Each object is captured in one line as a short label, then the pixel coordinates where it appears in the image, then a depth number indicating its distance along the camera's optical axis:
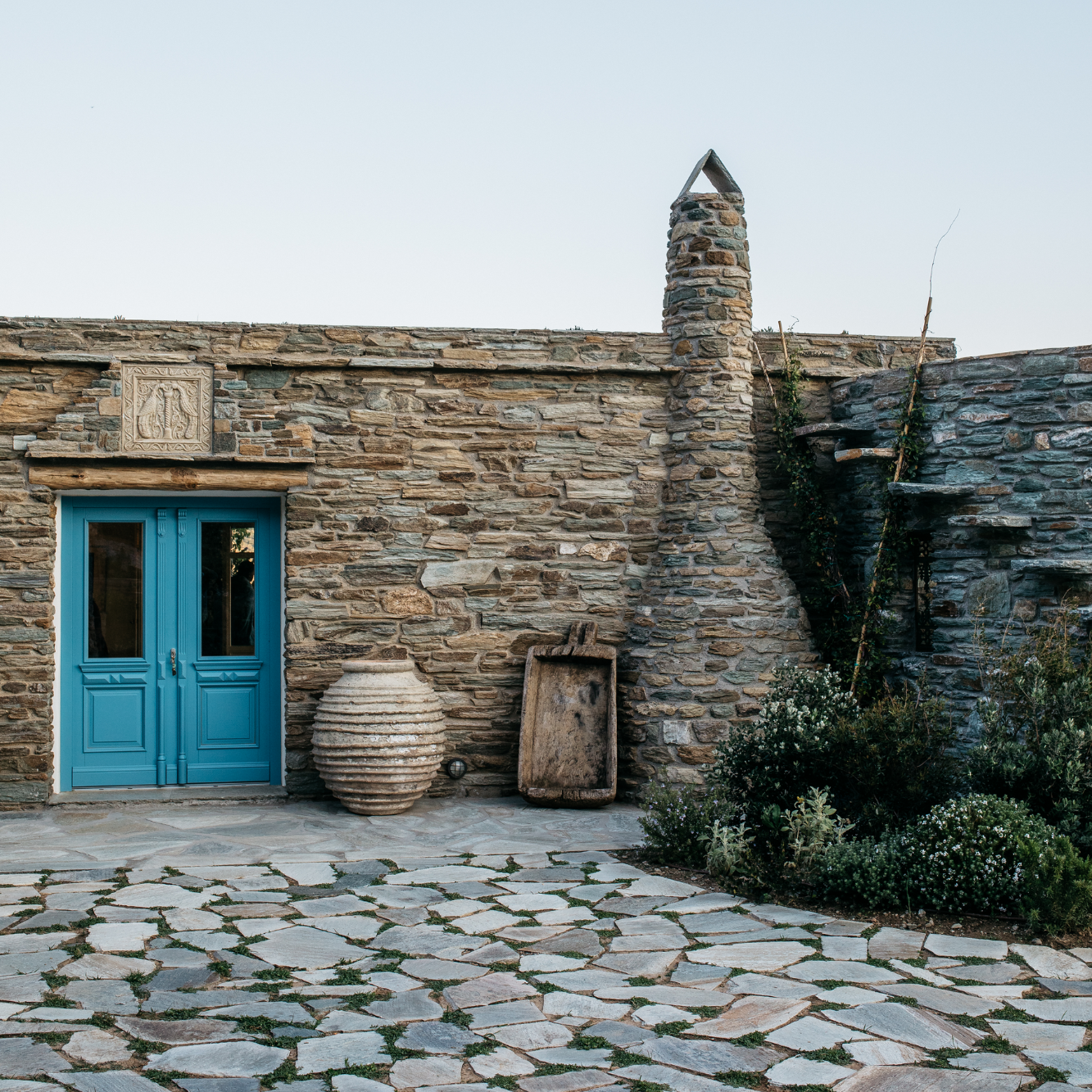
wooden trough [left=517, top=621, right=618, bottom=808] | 7.26
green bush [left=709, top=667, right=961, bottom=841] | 5.63
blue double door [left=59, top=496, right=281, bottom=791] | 7.44
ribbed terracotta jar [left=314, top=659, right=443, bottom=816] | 6.82
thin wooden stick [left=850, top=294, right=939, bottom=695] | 7.50
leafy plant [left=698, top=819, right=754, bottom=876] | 5.34
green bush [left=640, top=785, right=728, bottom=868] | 5.66
